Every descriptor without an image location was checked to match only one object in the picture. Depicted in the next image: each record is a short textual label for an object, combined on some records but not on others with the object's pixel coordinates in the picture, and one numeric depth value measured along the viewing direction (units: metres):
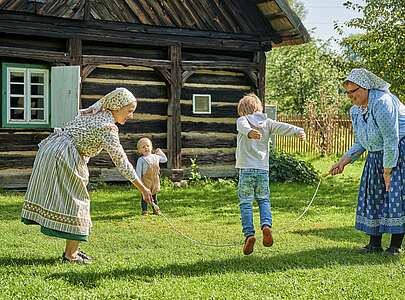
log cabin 13.58
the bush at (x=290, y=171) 16.34
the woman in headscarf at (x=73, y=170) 6.32
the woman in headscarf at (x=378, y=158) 7.11
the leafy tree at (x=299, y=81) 39.78
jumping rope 7.84
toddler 10.61
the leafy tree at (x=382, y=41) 17.73
